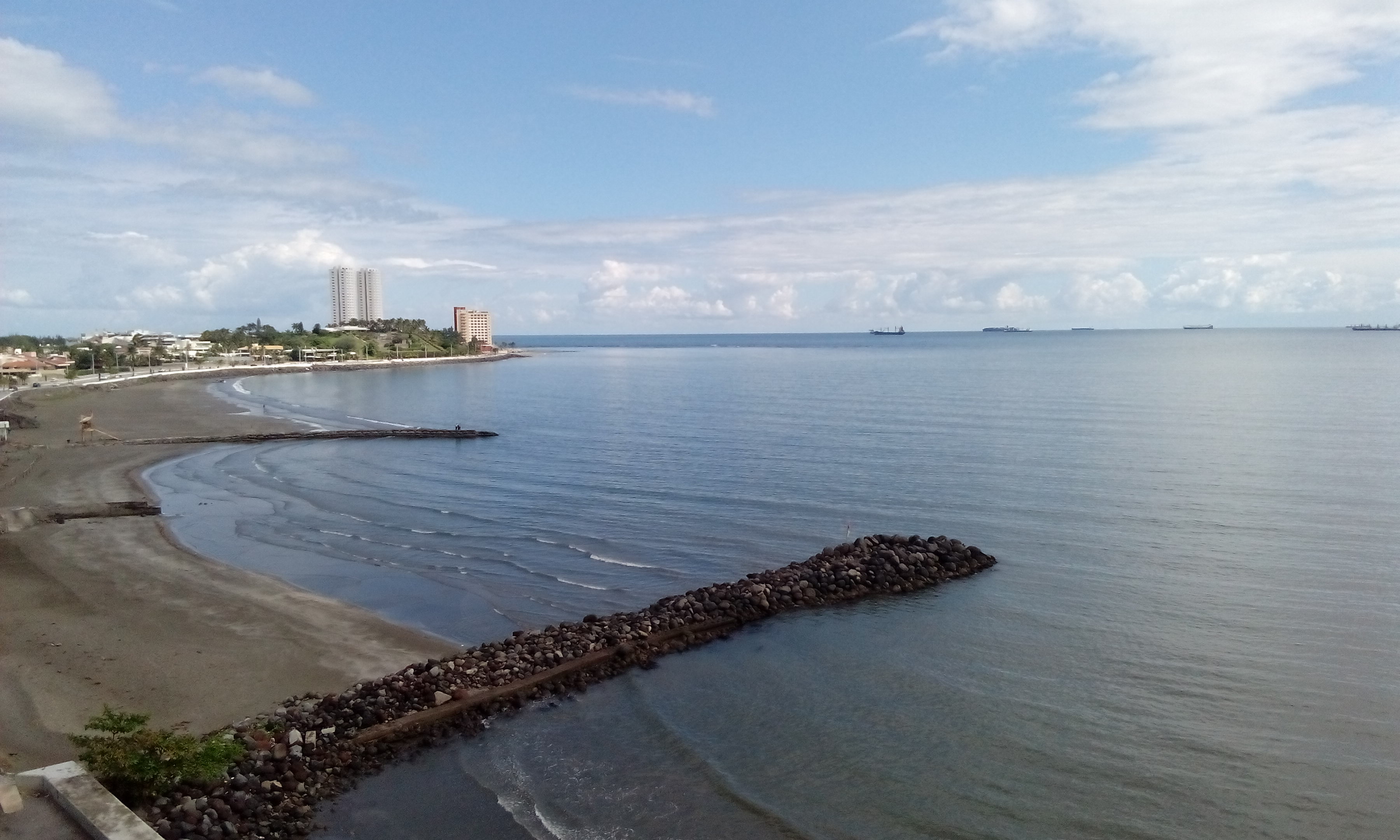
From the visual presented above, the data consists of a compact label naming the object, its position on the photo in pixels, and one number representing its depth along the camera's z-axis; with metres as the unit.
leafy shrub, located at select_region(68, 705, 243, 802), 11.81
